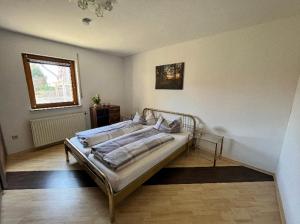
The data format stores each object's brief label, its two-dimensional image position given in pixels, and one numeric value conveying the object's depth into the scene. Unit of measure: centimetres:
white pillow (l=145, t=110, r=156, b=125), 364
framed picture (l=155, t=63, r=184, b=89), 334
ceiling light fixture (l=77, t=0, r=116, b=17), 144
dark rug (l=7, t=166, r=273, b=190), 215
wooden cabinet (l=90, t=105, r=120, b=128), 392
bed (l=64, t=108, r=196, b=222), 158
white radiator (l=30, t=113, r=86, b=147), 306
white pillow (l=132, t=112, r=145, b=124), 360
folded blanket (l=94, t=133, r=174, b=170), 175
